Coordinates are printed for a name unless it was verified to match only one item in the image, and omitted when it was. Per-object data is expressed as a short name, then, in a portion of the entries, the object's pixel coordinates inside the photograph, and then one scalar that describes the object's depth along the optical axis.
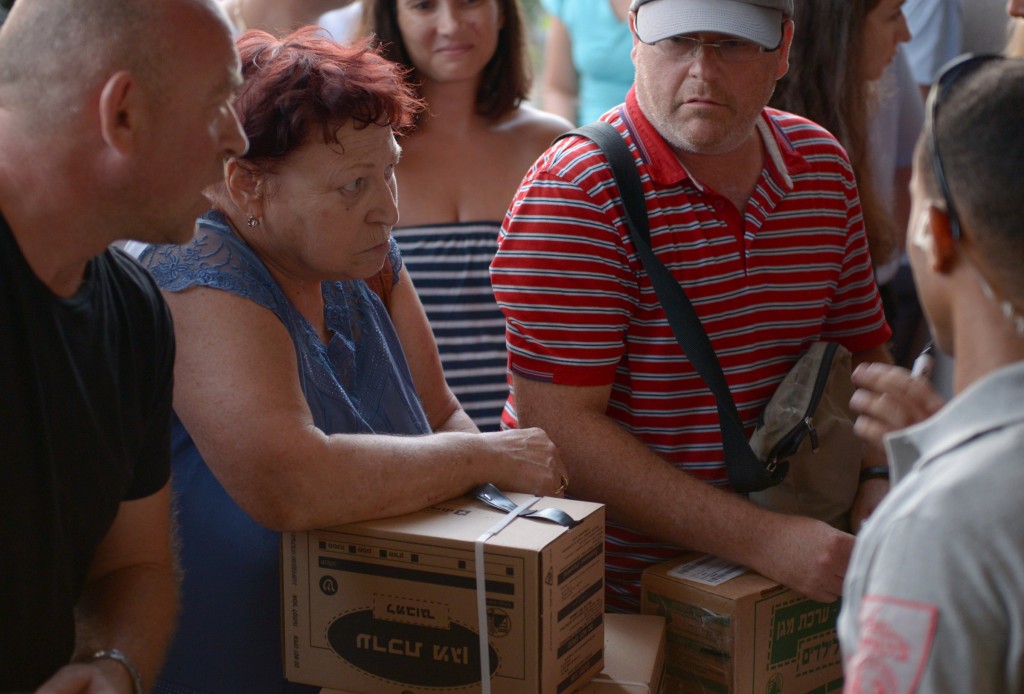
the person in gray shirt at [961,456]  2.56
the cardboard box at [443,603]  2.95
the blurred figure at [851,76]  3.72
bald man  2.79
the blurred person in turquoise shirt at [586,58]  4.35
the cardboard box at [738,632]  3.11
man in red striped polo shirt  3.22
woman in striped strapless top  3.74
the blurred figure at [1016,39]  3.88
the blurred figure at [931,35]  4.45
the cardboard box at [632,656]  3.05
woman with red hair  3.02
